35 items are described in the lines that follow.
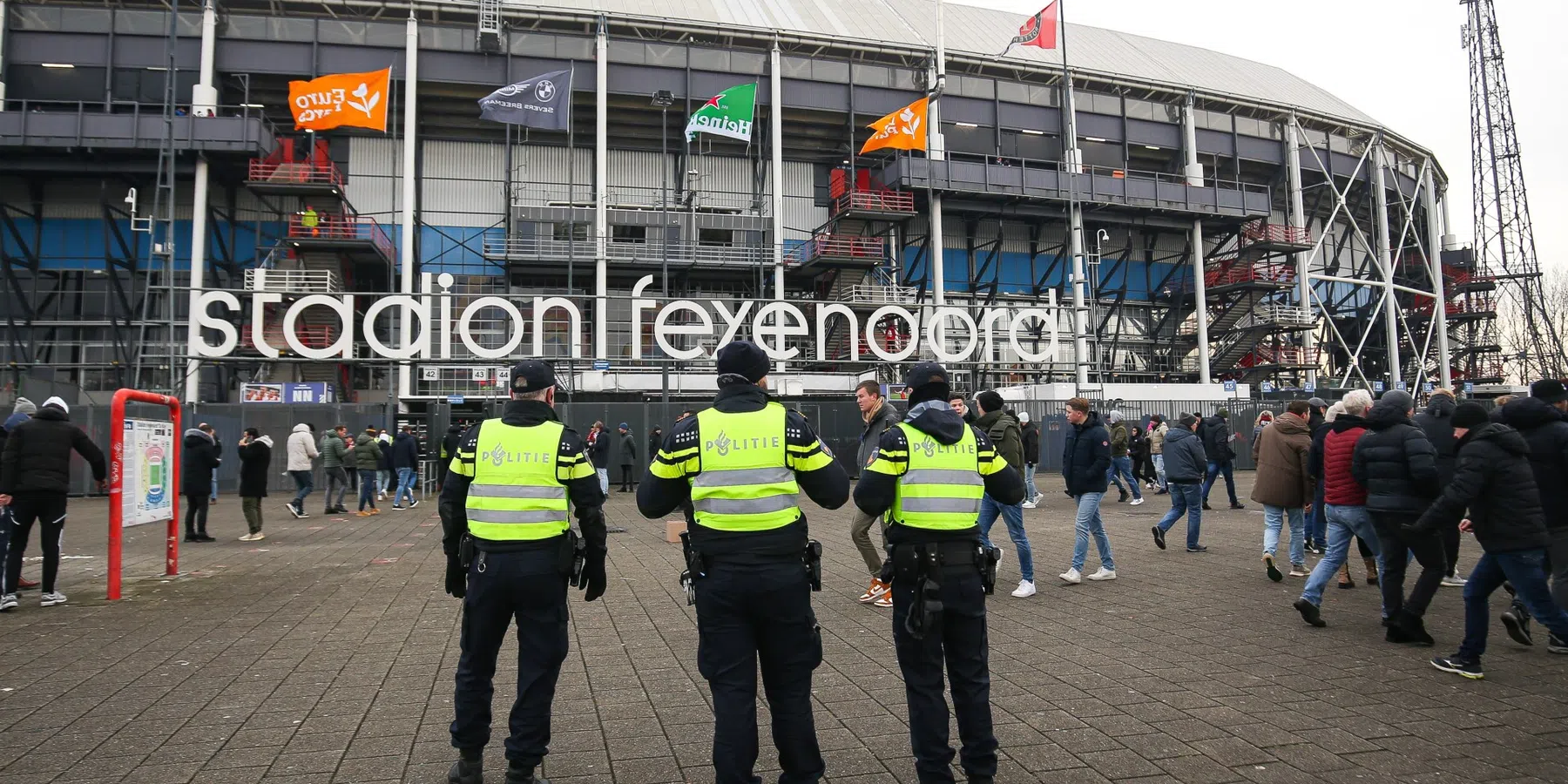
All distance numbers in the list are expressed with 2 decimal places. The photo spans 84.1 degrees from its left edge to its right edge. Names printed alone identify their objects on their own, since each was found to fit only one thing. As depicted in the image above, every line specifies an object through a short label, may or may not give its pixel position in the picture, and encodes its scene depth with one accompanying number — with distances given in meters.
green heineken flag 29.38
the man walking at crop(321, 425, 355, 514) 16.64
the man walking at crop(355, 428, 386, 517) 16.80
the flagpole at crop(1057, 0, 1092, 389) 28.42
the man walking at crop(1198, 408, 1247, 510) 14.18
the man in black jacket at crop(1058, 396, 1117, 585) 8.15
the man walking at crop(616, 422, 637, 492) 22.18
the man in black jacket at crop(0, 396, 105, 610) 7.33
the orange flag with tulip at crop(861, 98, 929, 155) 31.41
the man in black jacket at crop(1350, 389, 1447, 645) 5.73
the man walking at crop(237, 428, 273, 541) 12.64
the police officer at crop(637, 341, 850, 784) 3.30
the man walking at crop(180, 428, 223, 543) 12.17
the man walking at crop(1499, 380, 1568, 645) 5.27
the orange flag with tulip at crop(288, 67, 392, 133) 27.34
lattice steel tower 50.59
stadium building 29.92
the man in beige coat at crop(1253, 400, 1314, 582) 8.22
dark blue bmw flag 27.91
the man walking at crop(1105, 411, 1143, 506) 14.74
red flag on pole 29.72
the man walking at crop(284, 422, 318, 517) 14.99
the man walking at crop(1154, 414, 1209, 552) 9.79
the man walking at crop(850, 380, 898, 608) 7.18
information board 8.58
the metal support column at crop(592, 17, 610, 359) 32.09
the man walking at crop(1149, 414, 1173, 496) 17.86
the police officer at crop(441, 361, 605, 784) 3.75
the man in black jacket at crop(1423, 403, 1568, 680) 5.12
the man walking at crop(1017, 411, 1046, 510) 16.33
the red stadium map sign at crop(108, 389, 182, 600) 8.03
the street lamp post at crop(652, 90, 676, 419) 31.10
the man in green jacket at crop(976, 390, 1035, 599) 7.72
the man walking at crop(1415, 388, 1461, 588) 7.21
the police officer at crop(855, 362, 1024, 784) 3.55
